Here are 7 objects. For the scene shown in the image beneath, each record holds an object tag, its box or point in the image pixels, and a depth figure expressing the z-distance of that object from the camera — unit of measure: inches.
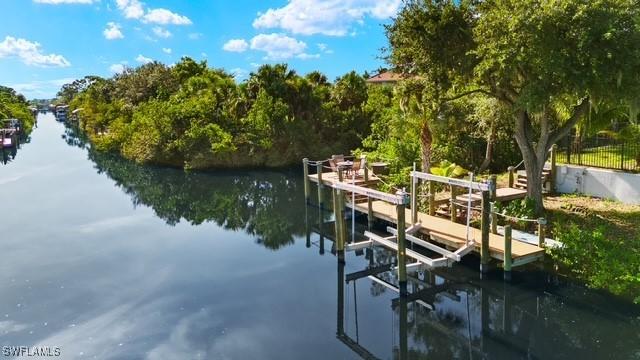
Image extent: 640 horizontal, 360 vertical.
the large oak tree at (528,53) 498.0
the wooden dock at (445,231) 533.6
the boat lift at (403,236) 522.9
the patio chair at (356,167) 937.5
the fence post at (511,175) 751.1
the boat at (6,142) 2017.7
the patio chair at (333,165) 1016.4
